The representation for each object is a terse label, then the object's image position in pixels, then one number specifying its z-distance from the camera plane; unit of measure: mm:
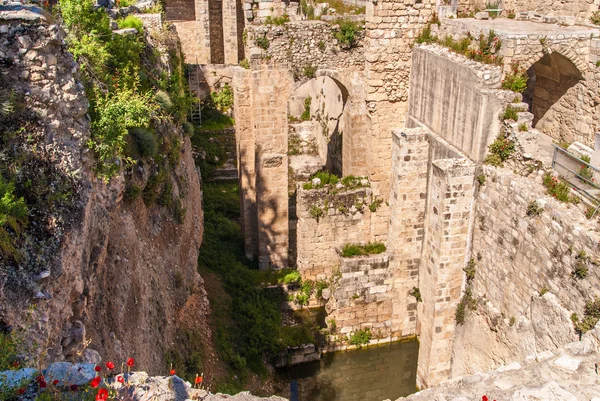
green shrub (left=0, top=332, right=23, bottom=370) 3811
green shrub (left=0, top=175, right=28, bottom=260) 4279
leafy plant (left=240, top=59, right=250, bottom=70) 13177
